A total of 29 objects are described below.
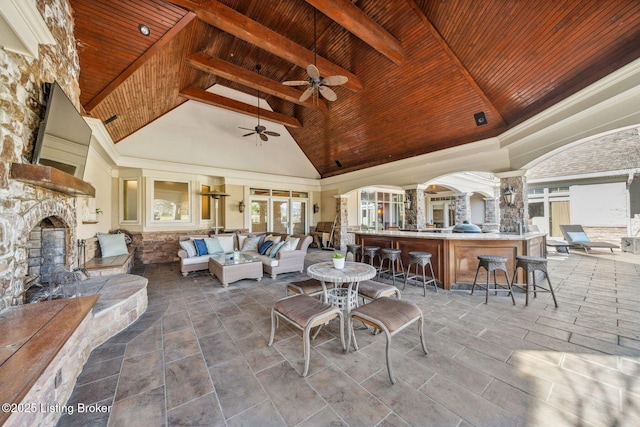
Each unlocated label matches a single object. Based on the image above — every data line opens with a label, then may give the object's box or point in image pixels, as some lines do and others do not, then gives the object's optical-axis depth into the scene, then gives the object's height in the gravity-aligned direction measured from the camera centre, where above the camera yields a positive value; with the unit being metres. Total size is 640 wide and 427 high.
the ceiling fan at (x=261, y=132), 6.83 +2.57
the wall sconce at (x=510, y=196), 5.13 +0.45
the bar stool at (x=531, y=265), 3.65 -0.79
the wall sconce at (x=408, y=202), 7.41 +0.48
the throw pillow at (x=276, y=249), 5.72 -0.77
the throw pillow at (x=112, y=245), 5.37 -0.60
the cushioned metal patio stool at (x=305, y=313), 2.18 -0.97
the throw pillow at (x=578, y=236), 8.49 -0.74
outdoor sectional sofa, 5.49 -1.04
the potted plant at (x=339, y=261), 3.07 -0.57
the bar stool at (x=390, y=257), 4.80 -0.83
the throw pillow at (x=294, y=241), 5.93 -0.60
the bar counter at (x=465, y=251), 4.40 -0.67
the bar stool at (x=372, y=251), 5.25 -0.77
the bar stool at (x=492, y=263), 3.82 -0.78
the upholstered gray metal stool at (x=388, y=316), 2.12 -0.96
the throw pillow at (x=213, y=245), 6.26 -0.73
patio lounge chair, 8.15 -0.85
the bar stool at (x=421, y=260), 4.35 -0.80
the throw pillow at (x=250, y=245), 6.81 -0.78
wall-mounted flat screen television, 2.45 +0.99
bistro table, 2.72 -0.70
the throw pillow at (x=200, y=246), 6.03 -0.73
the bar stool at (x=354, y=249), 5.64 -0.76
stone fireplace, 2.12 -0.22
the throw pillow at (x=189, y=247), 5.86 -0.73
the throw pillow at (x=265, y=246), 6.21 -0.75
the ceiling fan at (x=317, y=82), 3.89 +2.43
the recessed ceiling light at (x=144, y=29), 3.25 +2.68
